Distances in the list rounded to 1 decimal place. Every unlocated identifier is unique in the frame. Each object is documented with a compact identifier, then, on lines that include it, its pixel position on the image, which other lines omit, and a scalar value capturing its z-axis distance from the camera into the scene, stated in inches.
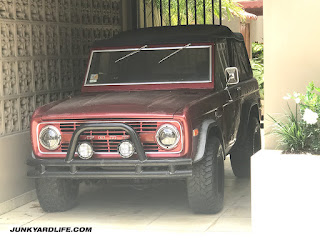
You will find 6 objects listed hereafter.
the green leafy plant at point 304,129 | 243.8
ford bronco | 275.0
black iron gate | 462.9
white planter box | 231.8
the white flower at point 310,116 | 238.8
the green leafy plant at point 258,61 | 719.1
